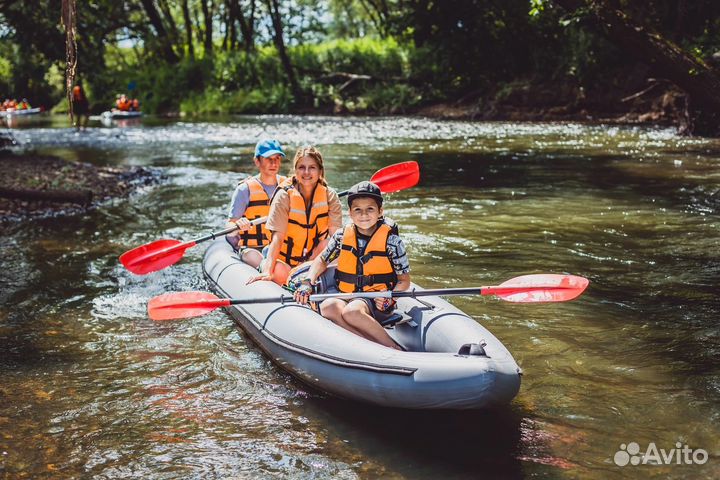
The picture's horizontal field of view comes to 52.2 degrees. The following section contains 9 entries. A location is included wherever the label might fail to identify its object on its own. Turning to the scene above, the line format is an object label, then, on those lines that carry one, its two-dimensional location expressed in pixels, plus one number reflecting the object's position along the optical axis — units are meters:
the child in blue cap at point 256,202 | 4.85
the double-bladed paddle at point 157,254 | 5.00
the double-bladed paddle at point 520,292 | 3.60
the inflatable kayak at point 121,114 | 22.00
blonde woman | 4.25
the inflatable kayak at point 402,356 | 2.90
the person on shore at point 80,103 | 19.06
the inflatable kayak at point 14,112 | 25.90
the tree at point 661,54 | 8.52
